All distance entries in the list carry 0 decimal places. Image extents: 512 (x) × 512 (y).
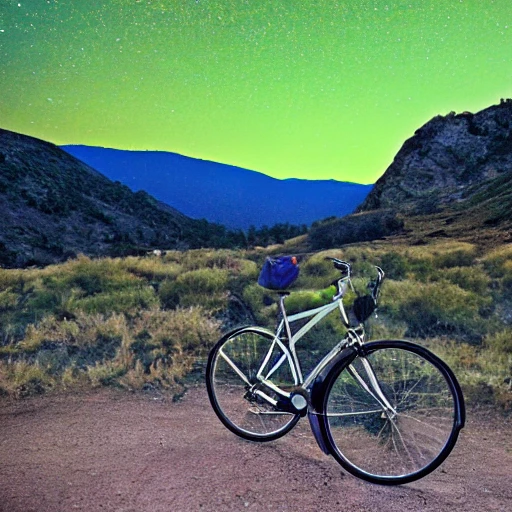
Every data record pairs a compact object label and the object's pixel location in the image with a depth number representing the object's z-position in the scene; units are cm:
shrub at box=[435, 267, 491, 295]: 1128
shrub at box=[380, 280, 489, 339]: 850
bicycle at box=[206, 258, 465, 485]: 374
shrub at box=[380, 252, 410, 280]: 1401
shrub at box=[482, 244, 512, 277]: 1266
